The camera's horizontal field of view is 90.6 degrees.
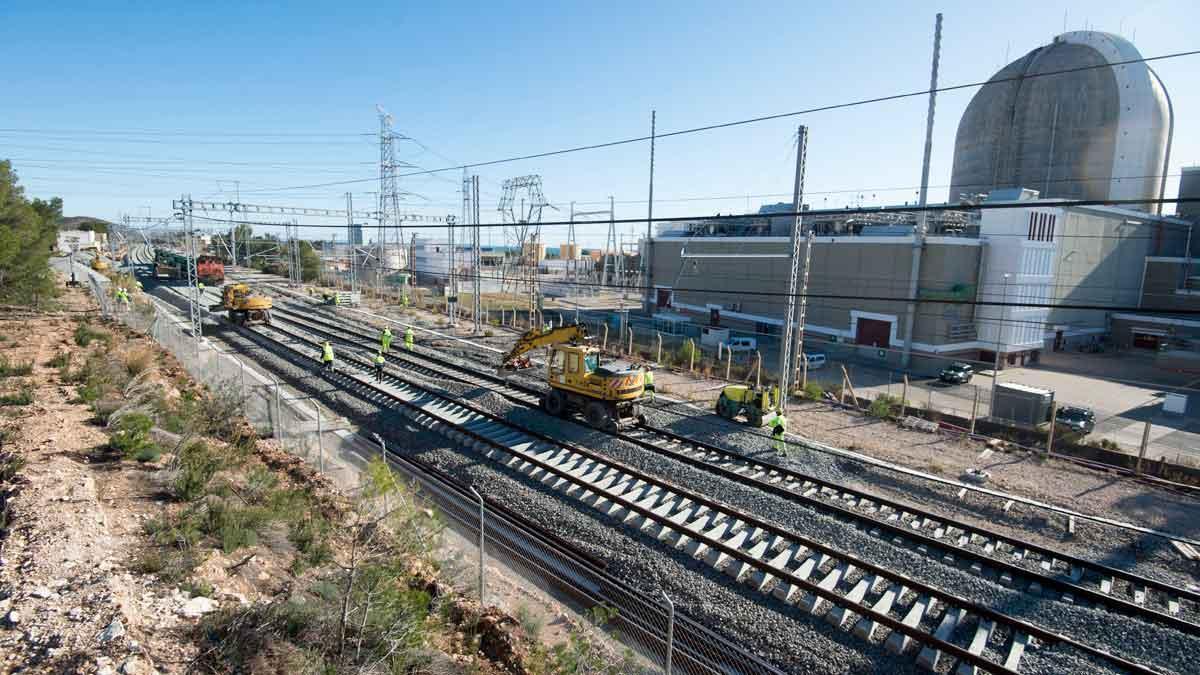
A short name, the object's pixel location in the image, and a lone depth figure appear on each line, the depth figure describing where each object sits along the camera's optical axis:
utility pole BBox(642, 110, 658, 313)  50.61
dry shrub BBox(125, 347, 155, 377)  18.33
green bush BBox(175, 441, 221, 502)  9.45
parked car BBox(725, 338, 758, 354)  36.14
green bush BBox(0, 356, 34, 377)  16.20
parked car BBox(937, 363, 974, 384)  31.81
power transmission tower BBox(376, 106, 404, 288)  54.19
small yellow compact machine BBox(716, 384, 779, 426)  17.78
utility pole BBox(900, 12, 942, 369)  31.92
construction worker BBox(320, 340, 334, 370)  22.44
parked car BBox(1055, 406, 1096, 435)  21.84
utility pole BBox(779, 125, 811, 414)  16.55
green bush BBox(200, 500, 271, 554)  8.20
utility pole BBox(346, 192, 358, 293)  49.38
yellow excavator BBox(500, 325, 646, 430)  16.48
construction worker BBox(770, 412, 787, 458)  16.01
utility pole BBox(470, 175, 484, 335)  29.21
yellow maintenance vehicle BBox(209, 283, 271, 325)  32.44
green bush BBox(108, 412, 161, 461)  10.70
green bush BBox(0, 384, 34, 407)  13.31
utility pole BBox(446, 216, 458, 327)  37.24
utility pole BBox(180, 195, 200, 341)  23.89
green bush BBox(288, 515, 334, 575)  8.37
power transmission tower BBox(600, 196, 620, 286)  45.91
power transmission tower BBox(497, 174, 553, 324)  38.52
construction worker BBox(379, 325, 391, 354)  25.08
